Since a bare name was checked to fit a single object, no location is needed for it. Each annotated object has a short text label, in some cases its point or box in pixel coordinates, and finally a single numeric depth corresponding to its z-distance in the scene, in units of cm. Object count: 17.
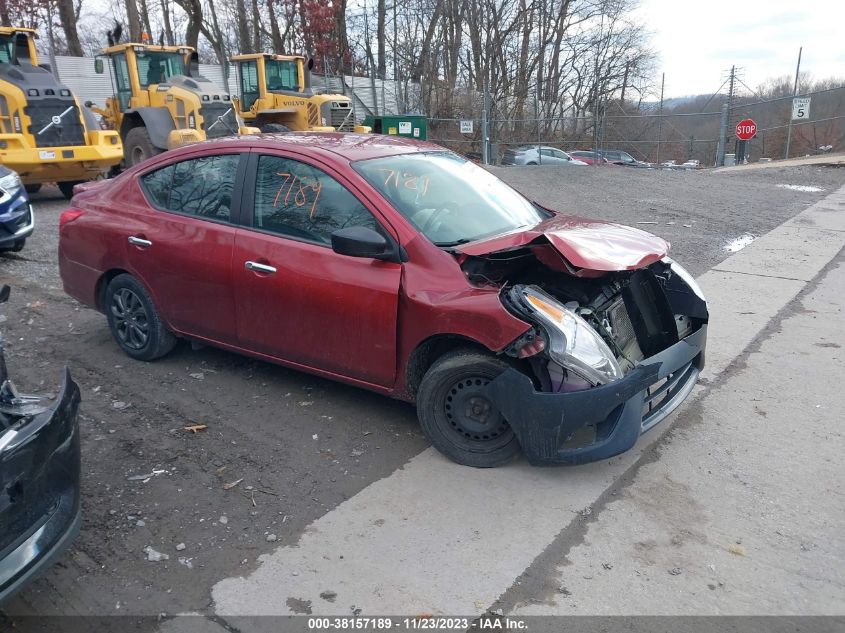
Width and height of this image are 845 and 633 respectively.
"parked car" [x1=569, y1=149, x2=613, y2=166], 2648
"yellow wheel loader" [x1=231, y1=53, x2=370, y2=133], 1633
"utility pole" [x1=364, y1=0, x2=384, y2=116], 3177
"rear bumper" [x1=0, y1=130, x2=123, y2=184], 1091
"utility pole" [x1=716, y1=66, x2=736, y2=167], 2278
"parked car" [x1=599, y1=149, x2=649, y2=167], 2695
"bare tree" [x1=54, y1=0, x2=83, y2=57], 2652
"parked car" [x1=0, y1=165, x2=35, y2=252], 786
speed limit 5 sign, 2161
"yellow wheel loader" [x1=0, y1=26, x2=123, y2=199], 1107
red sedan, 348
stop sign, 2202
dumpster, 2210
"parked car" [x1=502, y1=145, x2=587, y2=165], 2539
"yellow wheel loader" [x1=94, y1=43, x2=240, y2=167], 1358
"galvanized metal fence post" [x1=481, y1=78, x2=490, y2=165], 2134
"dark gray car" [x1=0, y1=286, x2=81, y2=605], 239
